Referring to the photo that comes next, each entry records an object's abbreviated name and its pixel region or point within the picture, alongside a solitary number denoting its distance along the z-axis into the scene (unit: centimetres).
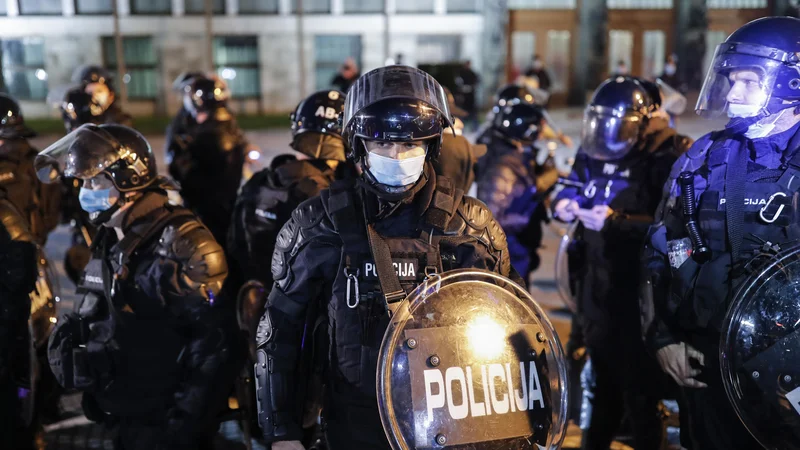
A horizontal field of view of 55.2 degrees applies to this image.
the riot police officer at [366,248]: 254
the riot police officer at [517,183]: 535
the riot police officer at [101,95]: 664
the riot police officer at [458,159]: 484
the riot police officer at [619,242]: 432
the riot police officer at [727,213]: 295
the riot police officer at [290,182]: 416
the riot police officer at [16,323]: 383
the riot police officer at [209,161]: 650
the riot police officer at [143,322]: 321
